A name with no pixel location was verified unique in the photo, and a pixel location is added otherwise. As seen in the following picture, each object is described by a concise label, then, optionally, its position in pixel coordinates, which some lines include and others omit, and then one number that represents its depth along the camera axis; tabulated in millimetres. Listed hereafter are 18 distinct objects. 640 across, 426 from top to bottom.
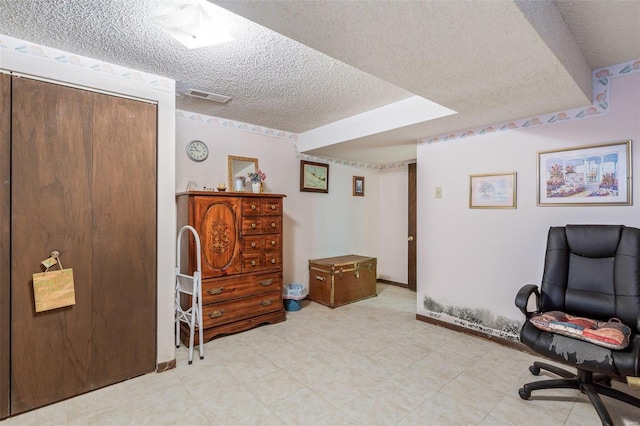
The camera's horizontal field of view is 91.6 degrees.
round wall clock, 3404
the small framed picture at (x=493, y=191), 2912
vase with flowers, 3613
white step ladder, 2623
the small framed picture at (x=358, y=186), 5164
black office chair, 1762
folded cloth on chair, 1749
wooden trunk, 4117
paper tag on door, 2016
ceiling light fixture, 1684
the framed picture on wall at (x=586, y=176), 2320
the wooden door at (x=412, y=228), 4953
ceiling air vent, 2828
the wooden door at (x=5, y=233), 1894
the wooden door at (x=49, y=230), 1946
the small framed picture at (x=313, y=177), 4414
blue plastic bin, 3943
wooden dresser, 2973
